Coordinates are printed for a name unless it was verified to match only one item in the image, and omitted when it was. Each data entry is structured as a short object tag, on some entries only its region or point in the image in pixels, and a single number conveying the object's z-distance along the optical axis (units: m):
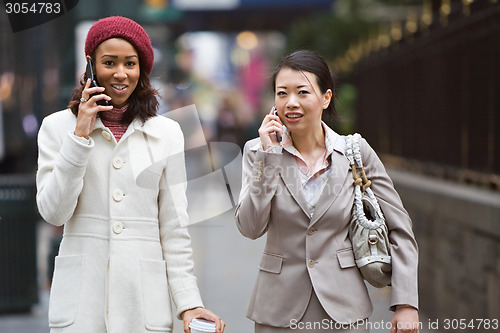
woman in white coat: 6.40
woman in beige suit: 6.74
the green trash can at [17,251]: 15.38
